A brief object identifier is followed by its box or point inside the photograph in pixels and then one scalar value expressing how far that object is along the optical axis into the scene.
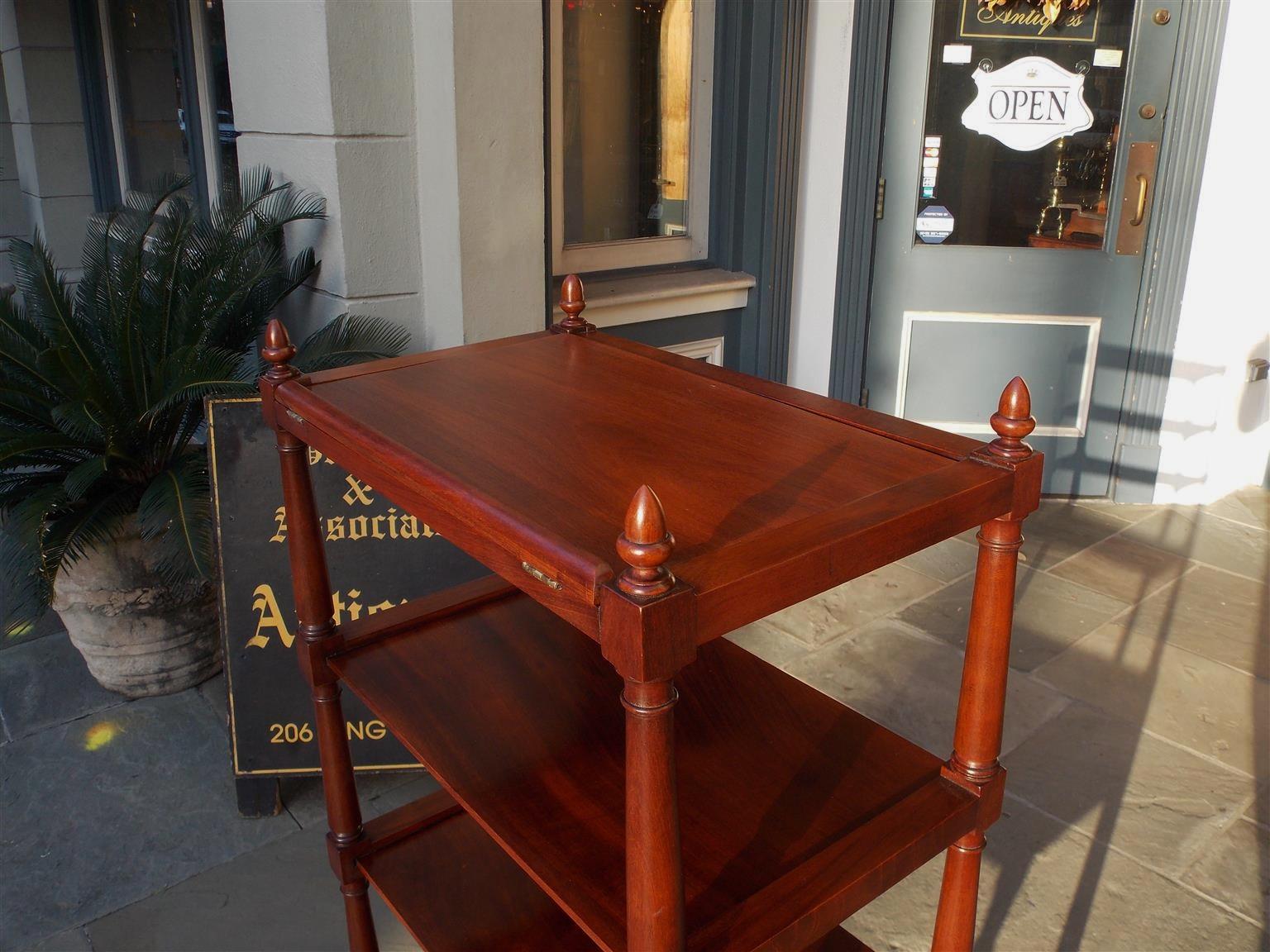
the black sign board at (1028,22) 3.38
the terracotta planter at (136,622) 2.40
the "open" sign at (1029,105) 3.44
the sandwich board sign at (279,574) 2.12
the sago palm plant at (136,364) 2.16
